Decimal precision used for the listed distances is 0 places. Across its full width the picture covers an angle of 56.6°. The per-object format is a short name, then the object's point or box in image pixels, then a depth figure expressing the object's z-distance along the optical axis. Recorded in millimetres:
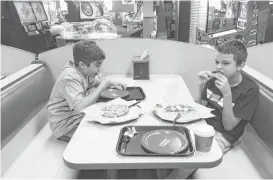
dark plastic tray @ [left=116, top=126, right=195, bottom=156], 1162
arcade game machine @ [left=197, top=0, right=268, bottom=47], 4074
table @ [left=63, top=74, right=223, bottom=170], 1112
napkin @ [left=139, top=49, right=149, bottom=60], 2572
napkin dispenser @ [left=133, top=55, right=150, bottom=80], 2494
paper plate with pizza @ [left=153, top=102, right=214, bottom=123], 1461
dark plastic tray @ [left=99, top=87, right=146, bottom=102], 1877
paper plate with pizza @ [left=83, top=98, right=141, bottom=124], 1468
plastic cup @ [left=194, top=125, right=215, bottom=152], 1165
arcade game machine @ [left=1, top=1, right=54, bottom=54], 4094
